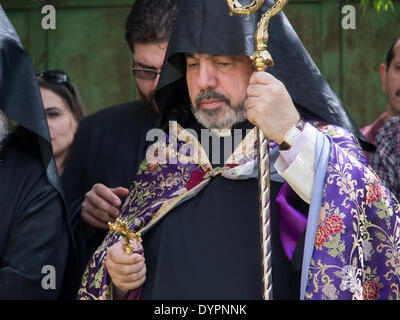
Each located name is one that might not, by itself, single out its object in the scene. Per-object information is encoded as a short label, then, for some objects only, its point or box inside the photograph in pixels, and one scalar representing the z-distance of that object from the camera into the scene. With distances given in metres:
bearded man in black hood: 6.29
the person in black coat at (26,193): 7.68
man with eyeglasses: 8.83
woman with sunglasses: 10.99
